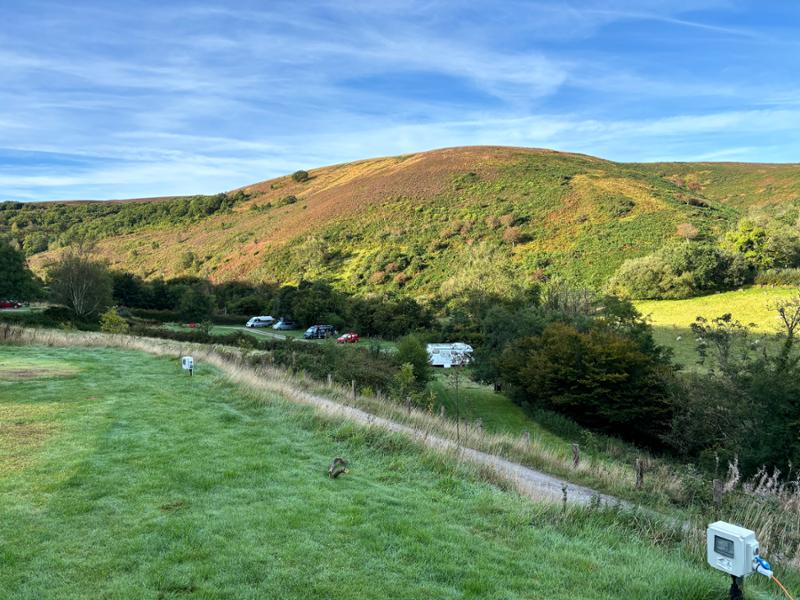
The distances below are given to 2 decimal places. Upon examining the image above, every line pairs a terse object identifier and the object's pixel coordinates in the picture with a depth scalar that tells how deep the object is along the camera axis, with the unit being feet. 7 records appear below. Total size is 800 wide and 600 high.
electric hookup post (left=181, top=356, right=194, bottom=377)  47.91
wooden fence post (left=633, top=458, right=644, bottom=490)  29.85
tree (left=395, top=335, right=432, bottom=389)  85.87
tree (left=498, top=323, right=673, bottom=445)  70.74
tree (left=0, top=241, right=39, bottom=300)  139.95
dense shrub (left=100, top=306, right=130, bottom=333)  100.06
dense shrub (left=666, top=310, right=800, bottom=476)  47.91
